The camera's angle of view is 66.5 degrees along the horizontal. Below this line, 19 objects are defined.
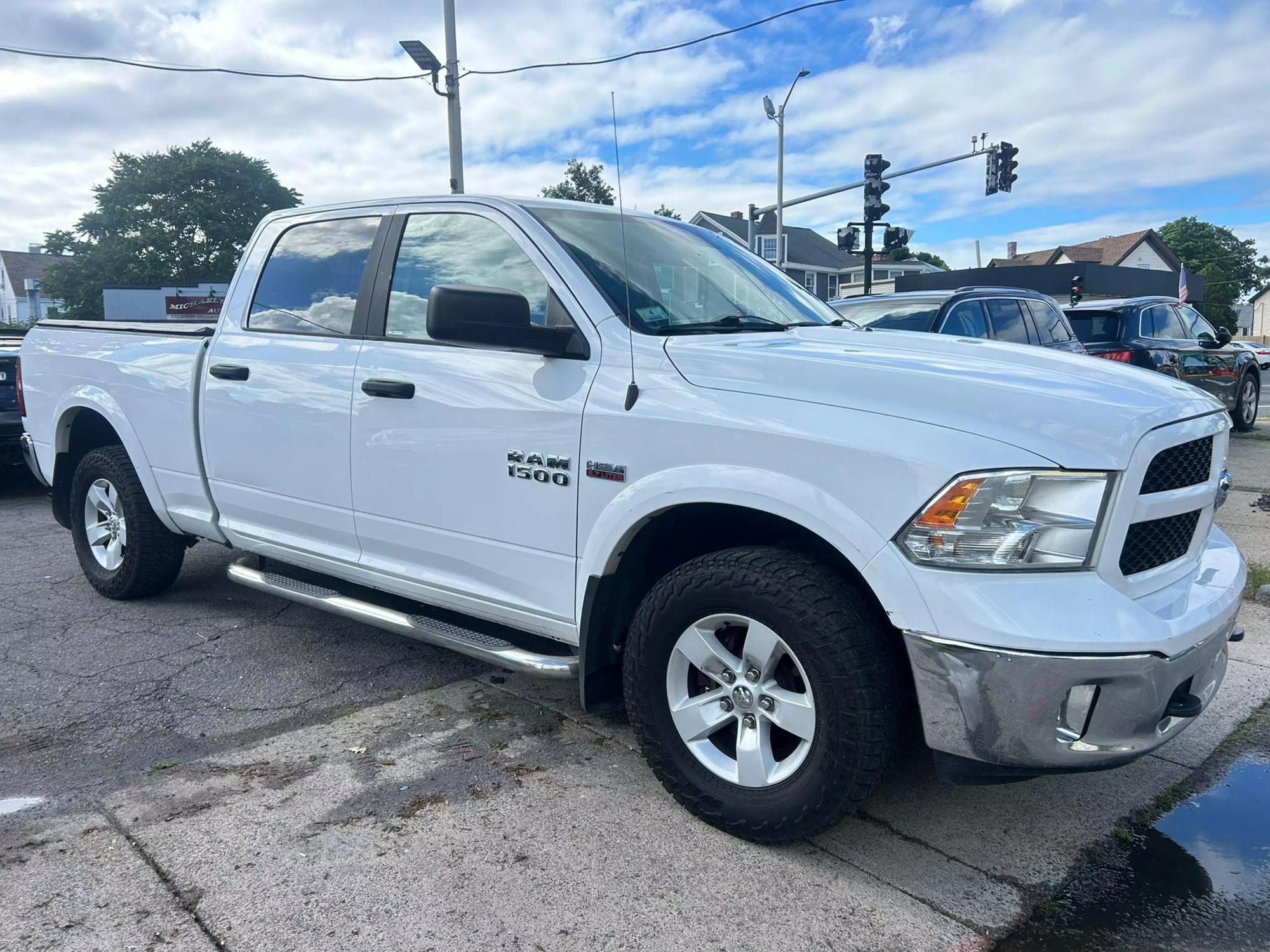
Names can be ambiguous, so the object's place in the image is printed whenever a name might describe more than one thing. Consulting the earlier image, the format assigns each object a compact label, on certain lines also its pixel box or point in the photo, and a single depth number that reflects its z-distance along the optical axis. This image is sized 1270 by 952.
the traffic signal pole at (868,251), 18.19
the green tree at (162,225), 51.38
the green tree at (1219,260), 77.81
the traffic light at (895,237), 18.92
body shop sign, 31.66
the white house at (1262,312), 87.00
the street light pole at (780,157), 26.34
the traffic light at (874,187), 18.48
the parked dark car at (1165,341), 10.92
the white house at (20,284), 75.69
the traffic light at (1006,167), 20.80
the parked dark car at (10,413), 8.40
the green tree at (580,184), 45.44
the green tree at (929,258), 93.12
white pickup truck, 2.36
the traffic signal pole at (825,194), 20.27
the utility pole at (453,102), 14.22
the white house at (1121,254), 67.75
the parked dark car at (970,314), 8.21
